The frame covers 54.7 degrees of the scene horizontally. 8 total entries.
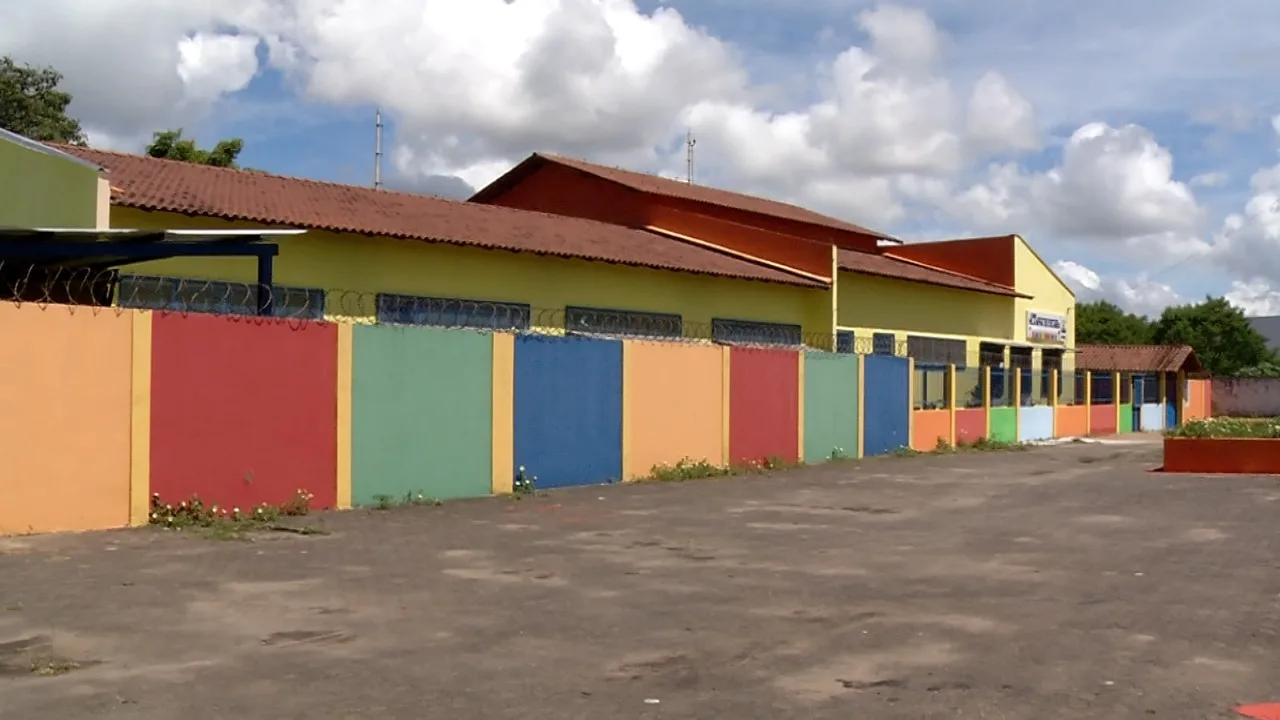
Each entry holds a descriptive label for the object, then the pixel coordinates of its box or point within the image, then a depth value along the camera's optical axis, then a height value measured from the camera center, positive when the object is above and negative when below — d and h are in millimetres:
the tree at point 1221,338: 58969 +2565
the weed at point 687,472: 16625 -1162
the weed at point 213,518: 10539 -1198
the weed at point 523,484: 14398 -1145
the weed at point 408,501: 12688 -1217
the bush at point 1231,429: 18609 -579
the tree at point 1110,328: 67062 +3448
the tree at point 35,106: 34188 +7742
